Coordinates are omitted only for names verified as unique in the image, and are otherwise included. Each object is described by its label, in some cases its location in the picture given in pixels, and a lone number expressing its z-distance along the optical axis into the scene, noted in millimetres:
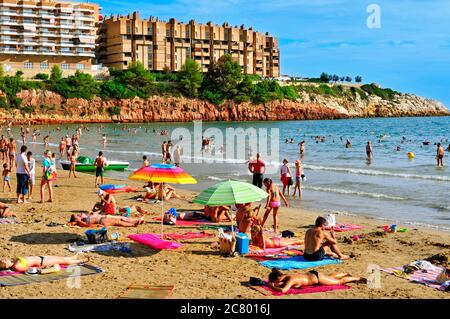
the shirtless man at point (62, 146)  34650
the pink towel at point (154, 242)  10757
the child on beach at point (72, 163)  24594
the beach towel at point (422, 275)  8969
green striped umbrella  10398
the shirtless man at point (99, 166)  20750
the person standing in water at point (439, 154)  32031
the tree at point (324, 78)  154250
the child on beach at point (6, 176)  18719
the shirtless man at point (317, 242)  10250
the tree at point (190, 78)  105688
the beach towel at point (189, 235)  12385
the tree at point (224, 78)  111188
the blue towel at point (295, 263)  9969
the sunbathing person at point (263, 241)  11328
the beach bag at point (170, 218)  13891
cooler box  10909
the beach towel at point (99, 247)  10922
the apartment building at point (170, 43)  109750
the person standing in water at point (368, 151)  38219
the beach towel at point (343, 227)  13570
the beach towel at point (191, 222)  13953
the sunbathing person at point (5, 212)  13693
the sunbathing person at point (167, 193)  17838
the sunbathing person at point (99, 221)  13250
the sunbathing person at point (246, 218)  11852
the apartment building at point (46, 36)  94500
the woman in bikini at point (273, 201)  12888
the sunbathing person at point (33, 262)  9258
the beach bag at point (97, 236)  11359
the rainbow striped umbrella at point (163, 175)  11180
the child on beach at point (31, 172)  16034
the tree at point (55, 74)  92975
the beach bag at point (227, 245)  10852
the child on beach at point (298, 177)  19812
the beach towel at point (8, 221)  13164
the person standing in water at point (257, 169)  17953
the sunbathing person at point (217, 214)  14248
